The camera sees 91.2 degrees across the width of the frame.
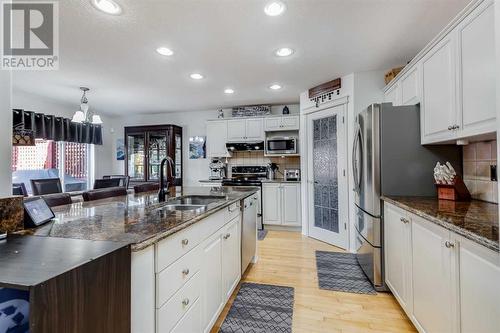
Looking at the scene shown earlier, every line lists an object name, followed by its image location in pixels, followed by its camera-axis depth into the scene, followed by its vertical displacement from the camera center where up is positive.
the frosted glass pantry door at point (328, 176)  3.43 -0.13
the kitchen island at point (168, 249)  0.98 -0.41
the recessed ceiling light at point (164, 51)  2.48 +1.23
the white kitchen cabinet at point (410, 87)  2.19 +0.77
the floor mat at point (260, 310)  1.74 -1.13
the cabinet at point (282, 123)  4.46 +0.83
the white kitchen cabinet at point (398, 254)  1.72 -0.67
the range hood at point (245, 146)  4.66 +0.43
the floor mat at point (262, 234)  3.95 -1.11
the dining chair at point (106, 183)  3.75 -0.21
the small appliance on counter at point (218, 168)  5.16 +0.01
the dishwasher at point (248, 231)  2.40 -0.67
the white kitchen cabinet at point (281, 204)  4.30 -0.63
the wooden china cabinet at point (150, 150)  5.18 +0.43
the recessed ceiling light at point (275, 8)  1.83 +1.22
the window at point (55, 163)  4.11 +0.14
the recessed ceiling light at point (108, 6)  1.79 +1.22
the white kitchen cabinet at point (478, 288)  0.95 -0.51
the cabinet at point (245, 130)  4.66 +0.75
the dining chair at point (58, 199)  1.94 -0.24
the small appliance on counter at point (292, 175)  4.52 -0.13
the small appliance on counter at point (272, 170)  4.78 -0.03
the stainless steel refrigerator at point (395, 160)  2.18 +0.06
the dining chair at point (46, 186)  3.22 -0.21
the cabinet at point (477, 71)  1.36 +0.57
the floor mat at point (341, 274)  2.31 -1.13
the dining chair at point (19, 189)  2.96 -0.23
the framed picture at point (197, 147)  5.40 +0.48
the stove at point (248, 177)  4.48 -0.17
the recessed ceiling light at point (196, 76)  3.23 +1.25
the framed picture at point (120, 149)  5.80 +0.49
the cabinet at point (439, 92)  1.70 +0.57
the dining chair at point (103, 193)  2.20 -0.23
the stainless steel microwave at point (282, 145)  4.41 +0.42
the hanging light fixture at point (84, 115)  3.24 +0.76
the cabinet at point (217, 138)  4.89 +0.62
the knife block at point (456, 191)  1.92 -0.19
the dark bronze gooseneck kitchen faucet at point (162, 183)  2.10 -0.12
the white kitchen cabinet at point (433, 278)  1.24 -0.63
